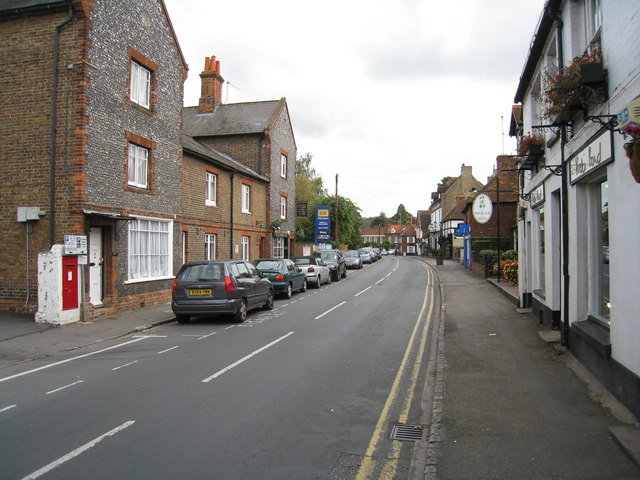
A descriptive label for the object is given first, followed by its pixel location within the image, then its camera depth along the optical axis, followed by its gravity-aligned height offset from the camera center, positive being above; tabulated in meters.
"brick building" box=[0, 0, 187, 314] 12.45 +2.92
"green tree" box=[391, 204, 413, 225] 158.23 +11.09
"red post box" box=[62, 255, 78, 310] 11.71 -0.80
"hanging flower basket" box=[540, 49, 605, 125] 6.14 +2.23
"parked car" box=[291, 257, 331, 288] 23.02 -1.04
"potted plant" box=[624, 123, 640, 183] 4.49 +0.92
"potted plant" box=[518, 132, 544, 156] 10.95 +2.39
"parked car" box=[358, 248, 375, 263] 50.86 -0.85
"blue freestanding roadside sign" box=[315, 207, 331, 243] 38.03 +1.77
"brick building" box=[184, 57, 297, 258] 28.29 +6.72
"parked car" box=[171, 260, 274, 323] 12.27 -1.09
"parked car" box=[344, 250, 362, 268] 40.44 -0.94
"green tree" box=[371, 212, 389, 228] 153.88 +8.82
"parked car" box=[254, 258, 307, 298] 18.52 -0.99
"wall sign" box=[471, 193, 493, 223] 20.39 +1.67
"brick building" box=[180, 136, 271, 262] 18.97 +1.88
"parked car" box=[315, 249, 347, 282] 27.90 -0.81
